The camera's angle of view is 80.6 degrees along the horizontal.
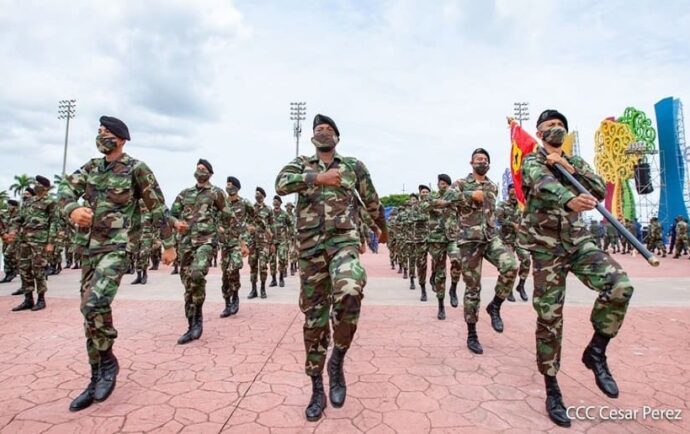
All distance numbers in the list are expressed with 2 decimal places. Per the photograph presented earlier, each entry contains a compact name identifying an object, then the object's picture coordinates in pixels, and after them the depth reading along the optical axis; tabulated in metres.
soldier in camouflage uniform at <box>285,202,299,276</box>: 13.35
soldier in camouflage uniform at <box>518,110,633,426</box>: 2.99
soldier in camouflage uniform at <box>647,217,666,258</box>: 21.08
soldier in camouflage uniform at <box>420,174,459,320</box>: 6.45
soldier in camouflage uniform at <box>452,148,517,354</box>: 4.80
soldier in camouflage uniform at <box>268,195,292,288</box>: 10.46
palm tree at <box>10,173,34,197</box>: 52.74
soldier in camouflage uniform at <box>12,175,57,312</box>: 7.08
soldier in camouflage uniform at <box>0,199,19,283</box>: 9.27
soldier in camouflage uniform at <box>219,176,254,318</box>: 6.21
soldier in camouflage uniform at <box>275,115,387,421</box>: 3.02
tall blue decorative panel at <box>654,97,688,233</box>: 28.81
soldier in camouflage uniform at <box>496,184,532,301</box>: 9.10
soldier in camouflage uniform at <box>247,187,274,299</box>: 8.62
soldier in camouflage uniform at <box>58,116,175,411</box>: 3.23
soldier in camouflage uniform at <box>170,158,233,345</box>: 5.12
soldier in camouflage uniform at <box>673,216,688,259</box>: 19.28
